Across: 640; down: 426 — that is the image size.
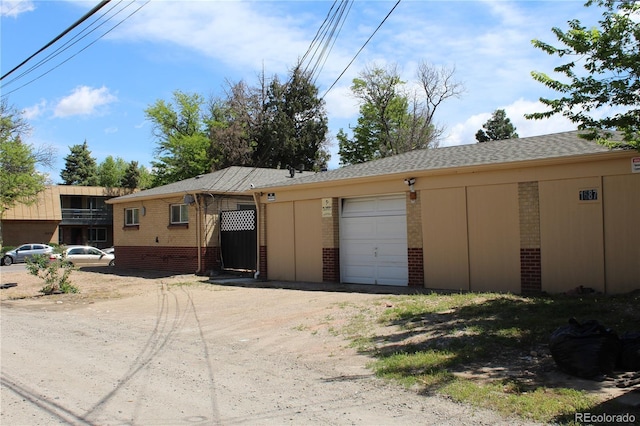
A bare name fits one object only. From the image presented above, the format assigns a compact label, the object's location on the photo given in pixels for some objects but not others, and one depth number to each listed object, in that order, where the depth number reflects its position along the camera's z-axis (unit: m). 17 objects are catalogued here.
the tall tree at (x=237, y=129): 45.88
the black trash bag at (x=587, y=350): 5.67
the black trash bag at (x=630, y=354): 5.75
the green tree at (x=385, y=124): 45.84
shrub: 15.55
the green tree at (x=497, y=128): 62.19
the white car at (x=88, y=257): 28.97
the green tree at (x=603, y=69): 8.05
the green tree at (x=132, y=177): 64.99
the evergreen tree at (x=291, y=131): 45.91
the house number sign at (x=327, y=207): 15.68
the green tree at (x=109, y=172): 81.62
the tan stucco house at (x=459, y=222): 10.93
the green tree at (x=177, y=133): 51.31
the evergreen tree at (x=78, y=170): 82.00
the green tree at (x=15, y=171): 41.72
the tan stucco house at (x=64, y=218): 47.06
